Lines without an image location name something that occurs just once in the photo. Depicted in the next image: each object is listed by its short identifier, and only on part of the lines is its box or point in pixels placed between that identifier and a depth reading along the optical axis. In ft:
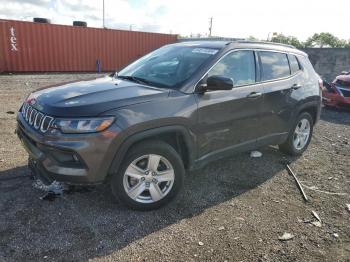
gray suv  10.03
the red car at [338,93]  32.48
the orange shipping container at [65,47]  52.31
